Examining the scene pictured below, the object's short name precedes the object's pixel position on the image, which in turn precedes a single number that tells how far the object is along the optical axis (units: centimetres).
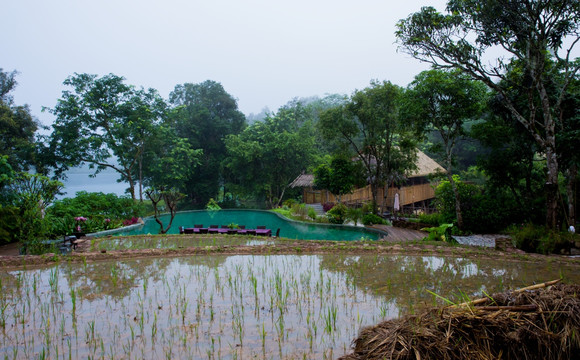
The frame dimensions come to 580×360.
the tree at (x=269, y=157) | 2681
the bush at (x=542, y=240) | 909
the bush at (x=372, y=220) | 1759
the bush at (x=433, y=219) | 1519
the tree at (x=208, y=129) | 3077
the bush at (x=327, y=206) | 2312
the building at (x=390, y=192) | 2288
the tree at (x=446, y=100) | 1312
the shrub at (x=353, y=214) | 1841
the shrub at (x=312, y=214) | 2038
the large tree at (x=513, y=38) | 1089
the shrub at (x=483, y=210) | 1370
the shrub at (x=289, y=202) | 2546
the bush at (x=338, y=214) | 1859
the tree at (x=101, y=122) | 2377
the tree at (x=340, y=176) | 2028
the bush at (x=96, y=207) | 1463
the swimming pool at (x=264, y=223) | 1628
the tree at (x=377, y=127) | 1762
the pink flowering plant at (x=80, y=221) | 1394
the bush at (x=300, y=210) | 2132
